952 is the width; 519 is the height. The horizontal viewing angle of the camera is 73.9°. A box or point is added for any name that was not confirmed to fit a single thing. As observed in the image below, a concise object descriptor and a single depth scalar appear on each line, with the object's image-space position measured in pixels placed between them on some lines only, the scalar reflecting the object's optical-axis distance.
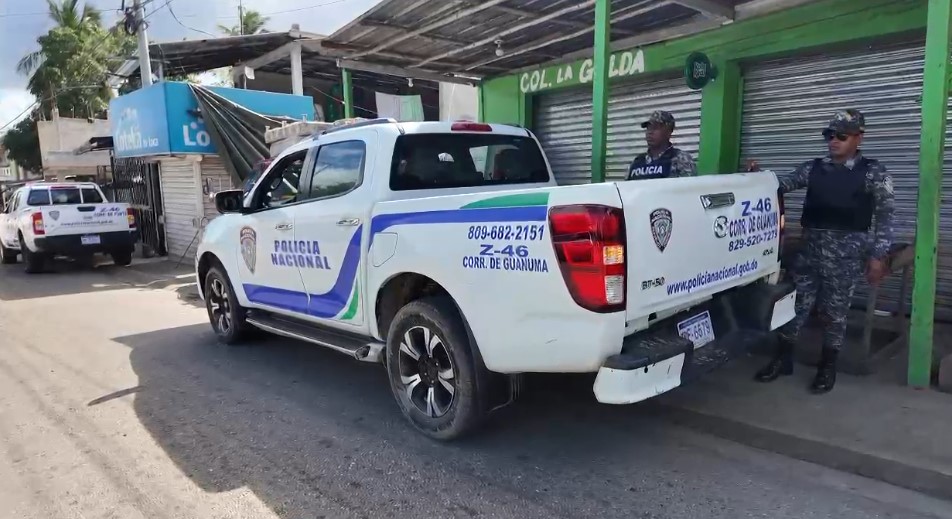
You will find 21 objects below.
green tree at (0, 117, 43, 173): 36.97
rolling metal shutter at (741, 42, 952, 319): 5.68
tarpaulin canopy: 11.70
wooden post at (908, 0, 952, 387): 3.96
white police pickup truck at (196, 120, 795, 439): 2.89
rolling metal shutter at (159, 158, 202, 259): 13.26
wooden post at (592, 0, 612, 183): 4.98
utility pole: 13.84
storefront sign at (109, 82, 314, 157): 11.93
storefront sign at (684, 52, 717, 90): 6.68
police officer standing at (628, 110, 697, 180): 5.14
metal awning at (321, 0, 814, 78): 6.21
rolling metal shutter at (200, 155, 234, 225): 12.94
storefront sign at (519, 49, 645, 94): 7.69
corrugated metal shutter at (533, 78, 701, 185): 7.43
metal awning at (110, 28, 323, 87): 14.55
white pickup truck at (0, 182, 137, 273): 11.67
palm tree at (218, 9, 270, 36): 33.19
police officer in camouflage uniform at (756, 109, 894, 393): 4.10
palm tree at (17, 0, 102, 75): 33.53
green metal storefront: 4.13
